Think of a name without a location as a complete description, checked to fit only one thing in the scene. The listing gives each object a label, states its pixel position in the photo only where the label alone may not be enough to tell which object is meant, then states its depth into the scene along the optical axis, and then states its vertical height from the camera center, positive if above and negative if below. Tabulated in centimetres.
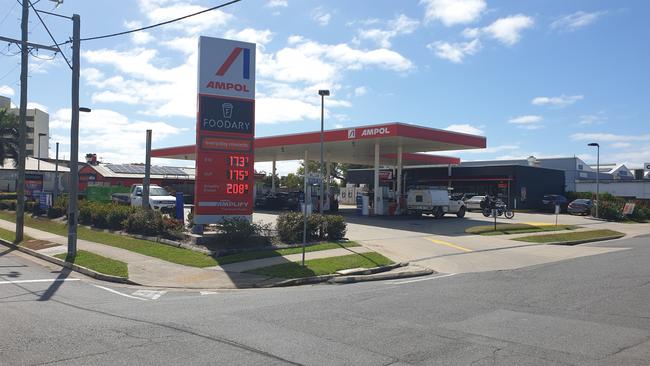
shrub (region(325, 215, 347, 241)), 2094 -132
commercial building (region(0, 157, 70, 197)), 5008 +101
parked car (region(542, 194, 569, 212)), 5078 -41
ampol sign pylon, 1880 +204
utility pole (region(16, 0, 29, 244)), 2184 +258
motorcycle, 3794 -109
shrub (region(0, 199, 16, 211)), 3831 -136
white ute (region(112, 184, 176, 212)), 3309 -64
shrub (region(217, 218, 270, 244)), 1839 -134
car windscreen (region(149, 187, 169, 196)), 3516 -22
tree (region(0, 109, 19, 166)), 4828 +443
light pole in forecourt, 1755 +292
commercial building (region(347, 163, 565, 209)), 5138 +147
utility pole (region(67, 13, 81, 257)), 1756 +145
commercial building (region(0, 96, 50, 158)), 11112 +1334
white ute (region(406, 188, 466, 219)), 3541 -49
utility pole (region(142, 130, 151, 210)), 2433 +80
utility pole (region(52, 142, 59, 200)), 3340 -11
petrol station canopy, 3375 +348
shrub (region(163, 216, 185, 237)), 2069 -146
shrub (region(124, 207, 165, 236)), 2141 -136
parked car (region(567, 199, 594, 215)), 4672 -80
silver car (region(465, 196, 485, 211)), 4684 -66
